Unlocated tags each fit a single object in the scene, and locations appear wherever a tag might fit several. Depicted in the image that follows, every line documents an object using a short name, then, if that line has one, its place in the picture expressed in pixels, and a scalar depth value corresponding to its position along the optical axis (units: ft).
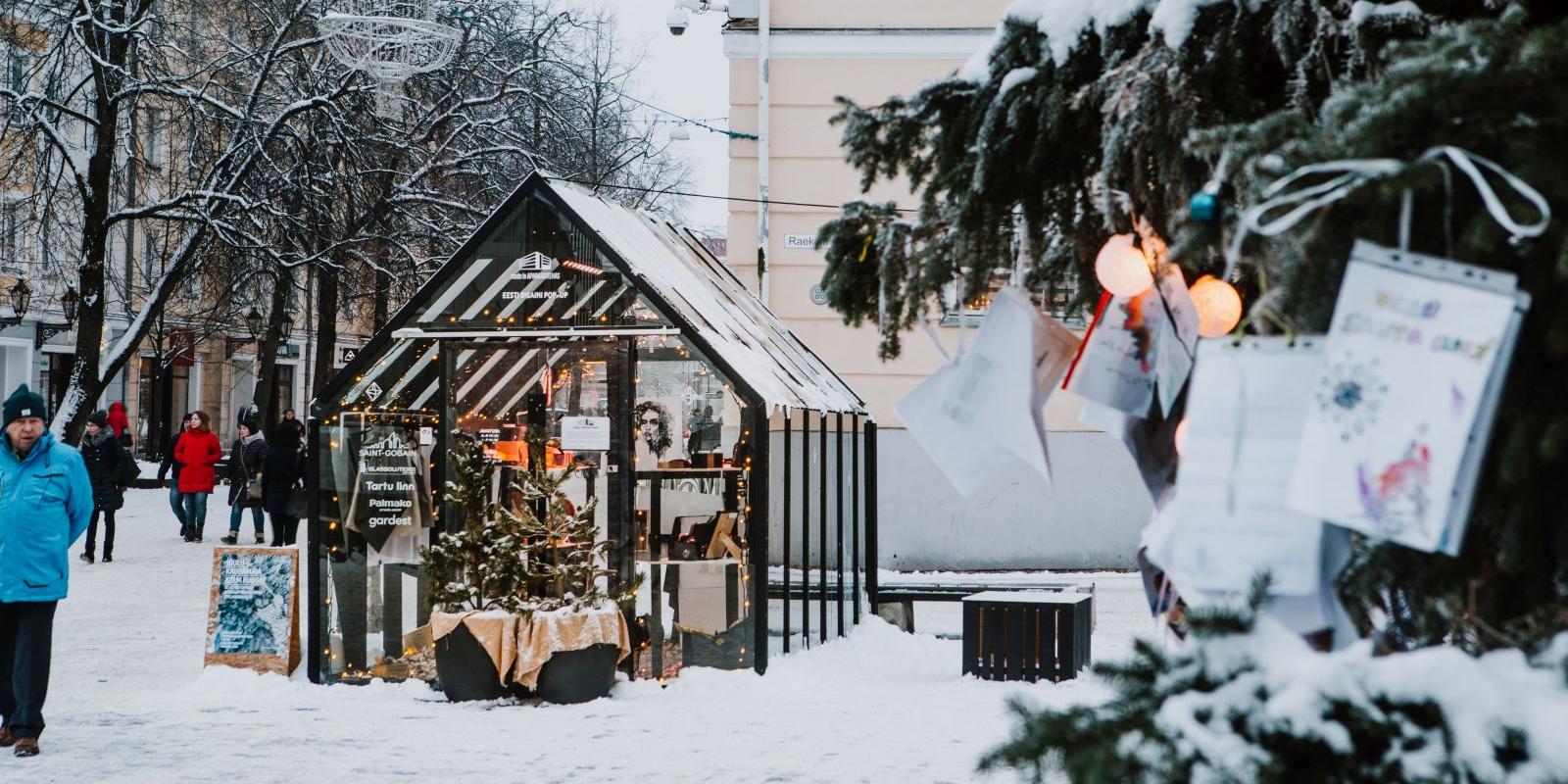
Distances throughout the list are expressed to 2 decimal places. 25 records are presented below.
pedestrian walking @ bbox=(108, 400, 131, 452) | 93.45
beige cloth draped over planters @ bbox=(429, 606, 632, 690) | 30.63
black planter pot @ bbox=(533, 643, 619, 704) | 30.76
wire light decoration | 46.27
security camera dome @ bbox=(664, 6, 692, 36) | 63.16
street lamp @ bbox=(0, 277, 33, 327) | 81.66
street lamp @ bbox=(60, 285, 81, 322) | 70.38
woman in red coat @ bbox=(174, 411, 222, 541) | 62.64
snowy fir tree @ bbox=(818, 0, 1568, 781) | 8.48
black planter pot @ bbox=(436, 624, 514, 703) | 30.81
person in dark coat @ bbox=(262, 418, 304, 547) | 58.29
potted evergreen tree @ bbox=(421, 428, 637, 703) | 30.73
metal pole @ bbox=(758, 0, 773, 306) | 57.36
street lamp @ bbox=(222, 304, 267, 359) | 82.74
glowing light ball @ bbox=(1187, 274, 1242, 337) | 14.96
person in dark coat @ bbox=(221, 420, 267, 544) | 62.95
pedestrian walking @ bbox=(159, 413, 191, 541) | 64.49
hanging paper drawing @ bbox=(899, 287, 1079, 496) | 14.23
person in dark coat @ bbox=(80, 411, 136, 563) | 55.88
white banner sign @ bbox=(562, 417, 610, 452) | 34.40
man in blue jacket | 25.04
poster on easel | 33.42
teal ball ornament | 9.82
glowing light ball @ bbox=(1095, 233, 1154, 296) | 14.23
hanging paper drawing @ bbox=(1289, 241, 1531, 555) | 8.47
